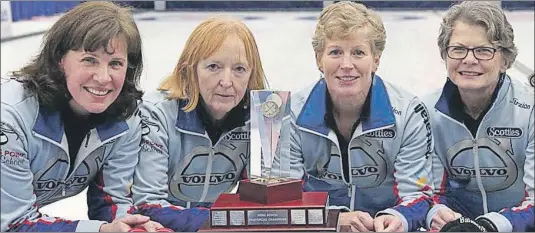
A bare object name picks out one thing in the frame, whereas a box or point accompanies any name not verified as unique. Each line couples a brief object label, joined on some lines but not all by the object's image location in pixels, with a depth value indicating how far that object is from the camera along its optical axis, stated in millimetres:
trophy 1780
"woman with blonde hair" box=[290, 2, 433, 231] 1963
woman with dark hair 1877
